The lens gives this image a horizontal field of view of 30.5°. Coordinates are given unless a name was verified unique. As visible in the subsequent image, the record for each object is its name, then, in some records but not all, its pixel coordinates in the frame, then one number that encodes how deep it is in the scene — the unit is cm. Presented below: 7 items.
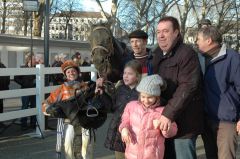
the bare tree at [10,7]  5320
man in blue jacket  392
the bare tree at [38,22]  3270
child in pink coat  351
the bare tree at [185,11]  3300
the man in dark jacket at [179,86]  337
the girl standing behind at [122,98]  422
